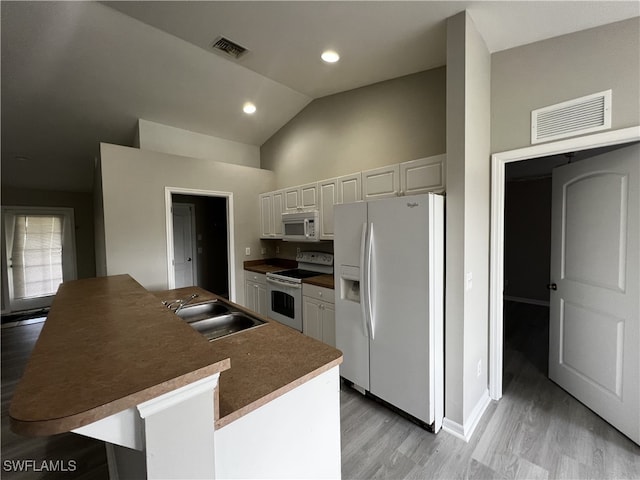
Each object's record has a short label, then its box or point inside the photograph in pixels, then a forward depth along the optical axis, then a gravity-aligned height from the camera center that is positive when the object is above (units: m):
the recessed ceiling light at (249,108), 3.78 +1.75
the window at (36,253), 5.18 -0.32
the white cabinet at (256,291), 3.99 -0.88
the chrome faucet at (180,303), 2.03 -0.53
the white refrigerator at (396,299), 1.95 -0.53
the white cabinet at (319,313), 2.90 -0.89
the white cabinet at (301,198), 3.60 +0.48
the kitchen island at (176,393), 0.61 -0.44
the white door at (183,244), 5.69 -0.19
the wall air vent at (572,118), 1.83 +0.76
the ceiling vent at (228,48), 2.54 +1.78
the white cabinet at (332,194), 3.10 +0.44
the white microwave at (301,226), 3.49 +0.08
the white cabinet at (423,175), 2.36 +0.49
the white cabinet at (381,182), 2.71 +0.50
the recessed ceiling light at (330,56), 2.54 +1.66
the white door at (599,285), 1.90 -0.45
